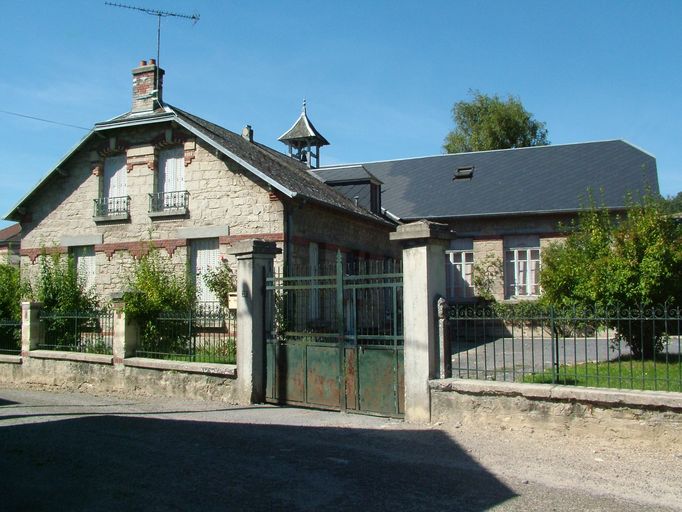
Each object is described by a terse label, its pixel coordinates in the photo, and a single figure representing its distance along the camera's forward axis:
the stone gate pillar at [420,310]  8.38
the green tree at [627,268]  11.04
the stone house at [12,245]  28.46
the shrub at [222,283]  15.16
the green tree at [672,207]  12.73
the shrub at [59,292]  14.61
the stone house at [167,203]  15.70
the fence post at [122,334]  11.73
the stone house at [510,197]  21.75
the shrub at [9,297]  15.05
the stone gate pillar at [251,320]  10.10
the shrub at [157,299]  11.87
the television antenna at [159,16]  17.36
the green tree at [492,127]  35.94
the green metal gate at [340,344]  8.88
